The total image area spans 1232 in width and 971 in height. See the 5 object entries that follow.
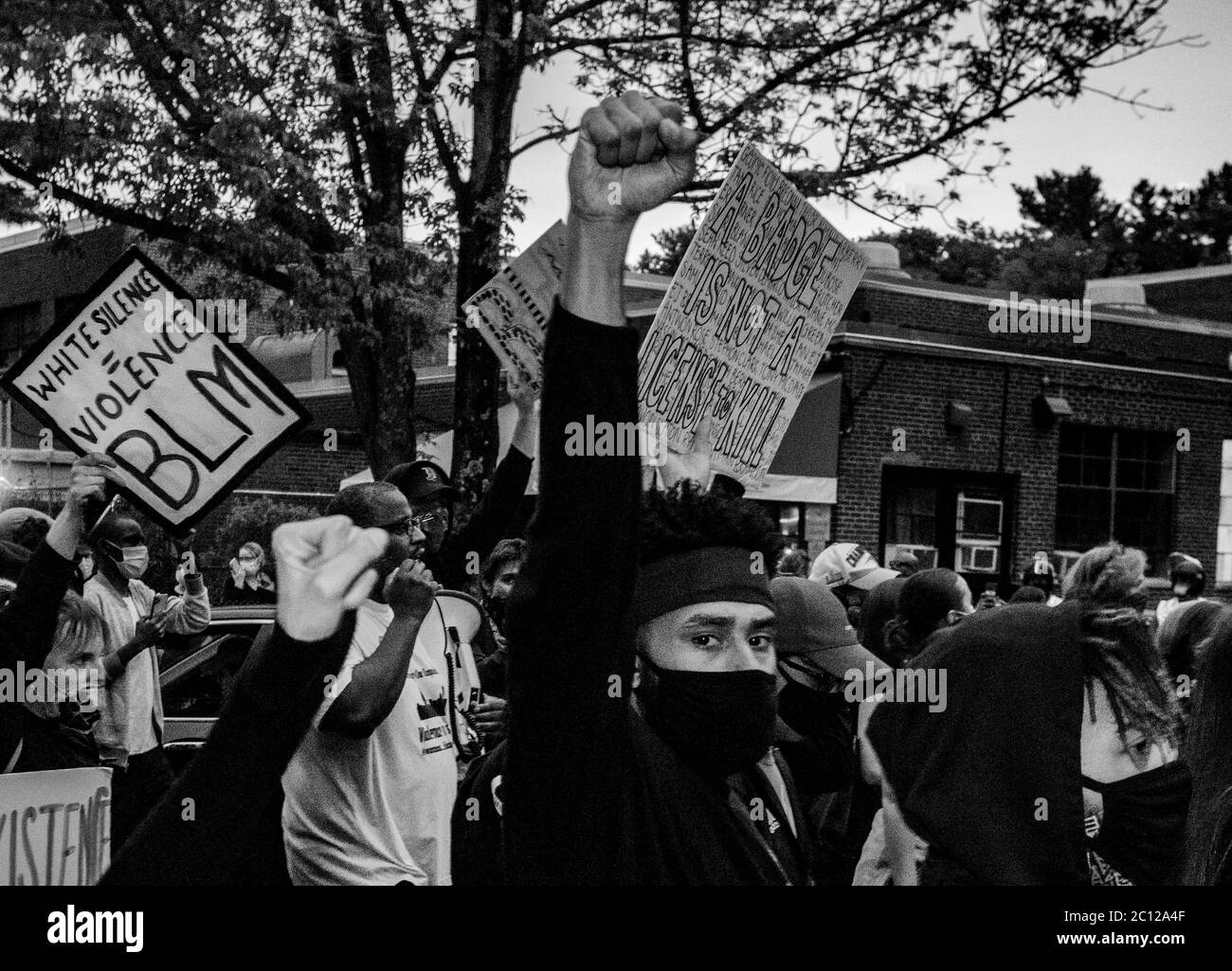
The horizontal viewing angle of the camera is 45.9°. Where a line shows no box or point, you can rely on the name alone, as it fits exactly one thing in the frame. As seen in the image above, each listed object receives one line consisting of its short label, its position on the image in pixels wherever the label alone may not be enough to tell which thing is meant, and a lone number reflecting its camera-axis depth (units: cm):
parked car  681
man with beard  335
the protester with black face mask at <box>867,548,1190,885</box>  309
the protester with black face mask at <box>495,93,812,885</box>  157
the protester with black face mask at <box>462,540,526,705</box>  473
